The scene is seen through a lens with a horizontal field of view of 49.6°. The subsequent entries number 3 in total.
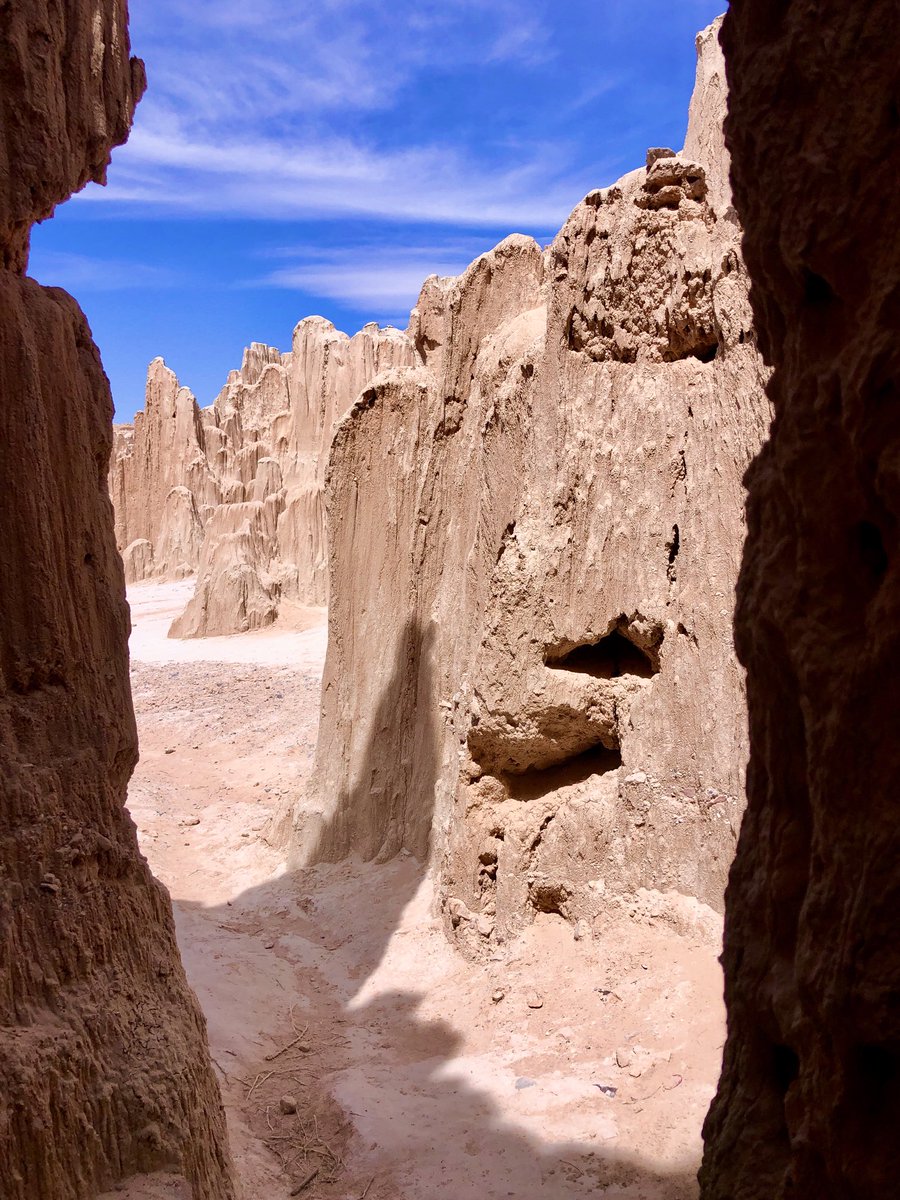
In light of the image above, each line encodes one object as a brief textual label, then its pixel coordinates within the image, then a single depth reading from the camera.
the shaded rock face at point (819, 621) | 1.81
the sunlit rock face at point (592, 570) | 5.98
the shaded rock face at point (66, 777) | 3.35
